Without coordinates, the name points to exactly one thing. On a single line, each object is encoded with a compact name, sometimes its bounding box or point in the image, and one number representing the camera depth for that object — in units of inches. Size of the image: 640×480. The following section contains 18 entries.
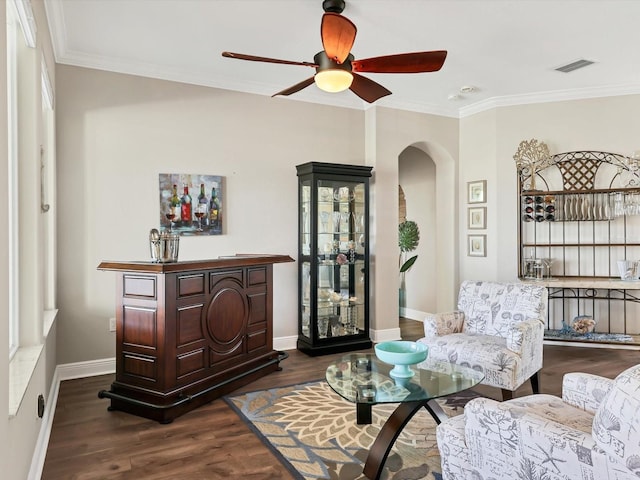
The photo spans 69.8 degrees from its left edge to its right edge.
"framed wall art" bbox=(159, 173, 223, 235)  174.1
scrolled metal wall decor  206.5
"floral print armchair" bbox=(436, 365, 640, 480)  54.2
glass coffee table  94.3
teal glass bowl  101.9
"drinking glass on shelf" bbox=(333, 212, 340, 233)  200.8
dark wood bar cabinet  122.5
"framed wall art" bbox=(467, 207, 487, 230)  222.3
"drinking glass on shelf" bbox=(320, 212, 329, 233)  197.0
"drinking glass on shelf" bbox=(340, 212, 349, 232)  202.5
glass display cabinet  192.5
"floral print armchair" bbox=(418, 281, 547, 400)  127.6
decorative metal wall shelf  197.5
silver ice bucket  125.1
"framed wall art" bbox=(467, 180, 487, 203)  221.9
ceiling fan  102.0
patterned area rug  98.3
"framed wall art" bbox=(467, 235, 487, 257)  221.9
